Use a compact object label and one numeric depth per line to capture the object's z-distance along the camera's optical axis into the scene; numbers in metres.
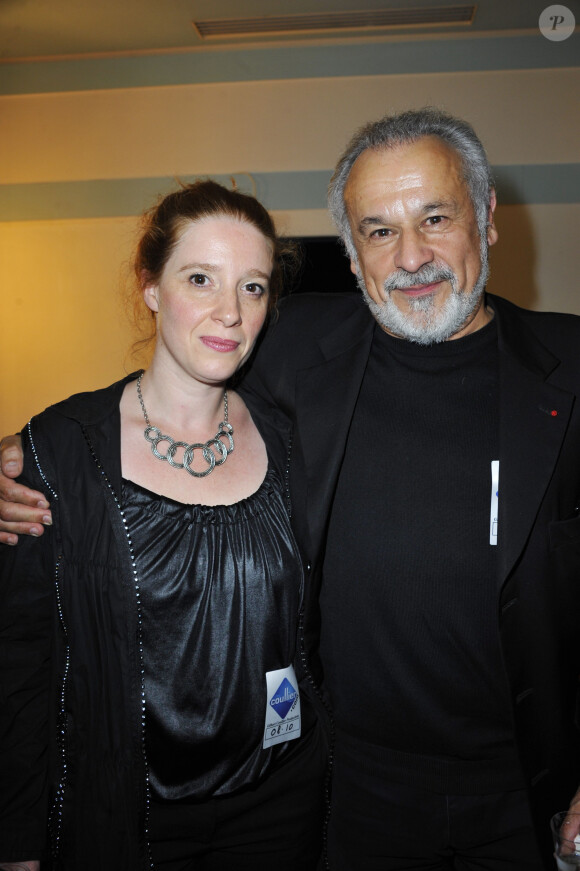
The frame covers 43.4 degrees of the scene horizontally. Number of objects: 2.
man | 1.72
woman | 1.53
